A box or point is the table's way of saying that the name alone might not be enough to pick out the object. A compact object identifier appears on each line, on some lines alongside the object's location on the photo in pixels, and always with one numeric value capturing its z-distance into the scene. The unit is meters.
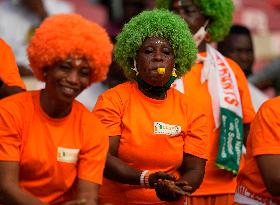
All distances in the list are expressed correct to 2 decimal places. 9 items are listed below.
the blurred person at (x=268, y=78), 16.25
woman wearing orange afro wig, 9.11
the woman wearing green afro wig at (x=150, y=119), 10.27
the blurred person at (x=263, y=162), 10.15
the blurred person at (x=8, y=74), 11.25
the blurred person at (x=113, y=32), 14.24
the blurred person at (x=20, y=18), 17.48
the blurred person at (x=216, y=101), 11.98
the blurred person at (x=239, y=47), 15.91
